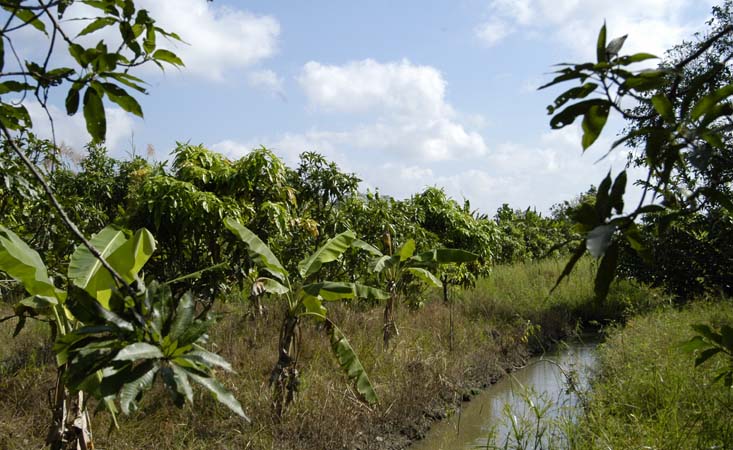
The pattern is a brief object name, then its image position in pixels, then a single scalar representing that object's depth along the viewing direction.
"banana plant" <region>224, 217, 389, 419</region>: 5.25
